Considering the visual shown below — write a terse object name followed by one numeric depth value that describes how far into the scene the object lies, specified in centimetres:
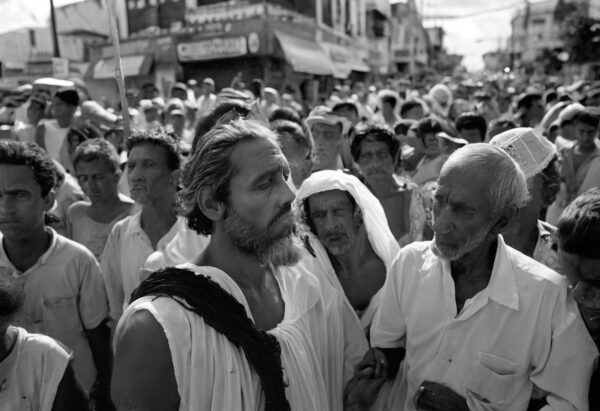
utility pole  835
